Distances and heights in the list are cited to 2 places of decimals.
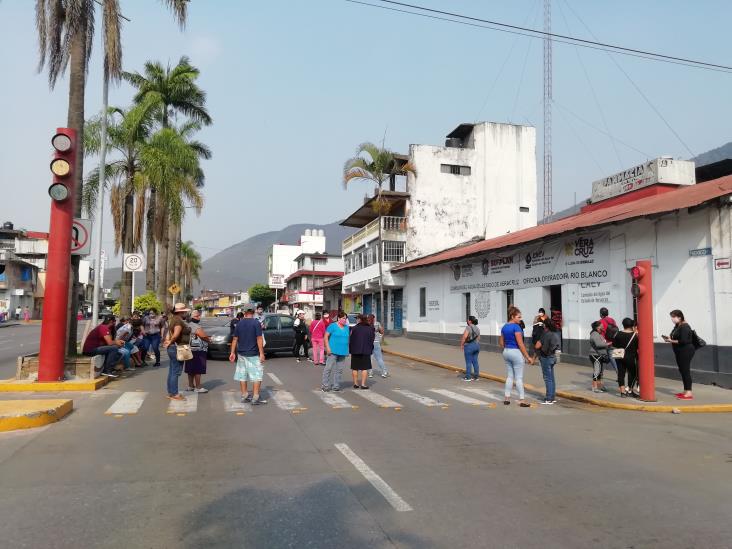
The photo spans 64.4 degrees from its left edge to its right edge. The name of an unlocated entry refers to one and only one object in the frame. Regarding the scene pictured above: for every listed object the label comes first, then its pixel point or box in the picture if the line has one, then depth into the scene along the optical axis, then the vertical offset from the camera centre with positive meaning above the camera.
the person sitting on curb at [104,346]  13.70 -0.77
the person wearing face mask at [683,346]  10.97 -0.61
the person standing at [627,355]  11.51 -0.81
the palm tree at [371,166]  27.19 +6.94
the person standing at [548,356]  10.76 -0.78
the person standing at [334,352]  12.38 -0.82
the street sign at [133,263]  21.12 +1.88
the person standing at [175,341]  10.66 -0.50
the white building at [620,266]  13.12 +1.47
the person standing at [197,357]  11.30 -0.85
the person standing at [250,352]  10.43 -0.69
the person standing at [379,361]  15.55 -1.26
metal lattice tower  45.88 +9.94
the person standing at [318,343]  18.20 -0.93
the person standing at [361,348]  12.65 -0.75
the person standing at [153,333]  17.83 -0.60
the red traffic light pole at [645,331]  10.91 -0.32
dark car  20.30 -0.72
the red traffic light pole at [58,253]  11.32 +1.20
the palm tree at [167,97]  28.53 +11.43
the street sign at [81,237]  13.15 +1.74
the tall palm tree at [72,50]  14.15 +6.58
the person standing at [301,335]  20.83 -0.76
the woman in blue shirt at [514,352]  10.59 -0.70
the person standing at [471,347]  14.65 -0.85
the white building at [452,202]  36.56 +7.39
